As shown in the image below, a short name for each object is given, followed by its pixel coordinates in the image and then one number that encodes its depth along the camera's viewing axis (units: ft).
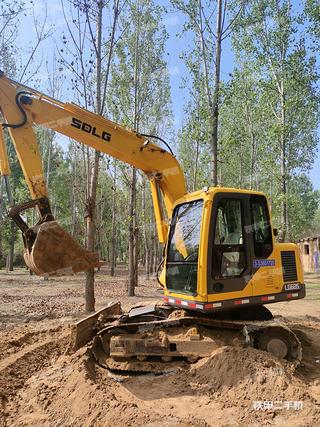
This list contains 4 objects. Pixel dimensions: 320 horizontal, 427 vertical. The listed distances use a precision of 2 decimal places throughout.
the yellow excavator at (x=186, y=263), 19.04
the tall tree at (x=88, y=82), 33.30
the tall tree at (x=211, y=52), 38.11
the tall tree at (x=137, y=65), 57.00
